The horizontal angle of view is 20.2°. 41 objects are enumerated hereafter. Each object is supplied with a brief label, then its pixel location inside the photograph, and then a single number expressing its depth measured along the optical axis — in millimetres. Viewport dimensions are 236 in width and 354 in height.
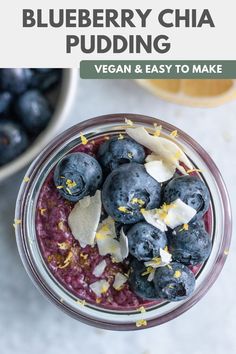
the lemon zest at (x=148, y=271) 251
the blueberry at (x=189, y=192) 245
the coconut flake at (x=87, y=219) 254
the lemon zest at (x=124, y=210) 240
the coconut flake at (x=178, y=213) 243
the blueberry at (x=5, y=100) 322
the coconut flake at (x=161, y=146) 258
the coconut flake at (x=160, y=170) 248
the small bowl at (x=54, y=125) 301
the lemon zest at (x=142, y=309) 268
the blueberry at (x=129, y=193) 240
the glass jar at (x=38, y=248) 277
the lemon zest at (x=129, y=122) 272
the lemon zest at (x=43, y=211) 270
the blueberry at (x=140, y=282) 252
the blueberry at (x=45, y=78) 332
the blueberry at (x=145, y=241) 242
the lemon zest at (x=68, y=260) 260
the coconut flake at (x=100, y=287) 263
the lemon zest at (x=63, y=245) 261
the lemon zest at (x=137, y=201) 240
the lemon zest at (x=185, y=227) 246
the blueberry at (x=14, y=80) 323
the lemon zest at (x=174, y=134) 269
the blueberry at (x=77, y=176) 248
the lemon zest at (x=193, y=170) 265
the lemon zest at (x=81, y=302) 269
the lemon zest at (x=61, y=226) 260
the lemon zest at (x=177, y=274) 245
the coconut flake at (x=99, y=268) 262
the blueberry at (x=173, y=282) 244
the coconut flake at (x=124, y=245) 246
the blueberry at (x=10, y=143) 314
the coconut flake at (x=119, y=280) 263
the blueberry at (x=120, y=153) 254
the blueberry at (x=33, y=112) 321
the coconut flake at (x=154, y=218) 244
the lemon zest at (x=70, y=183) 248
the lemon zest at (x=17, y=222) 281
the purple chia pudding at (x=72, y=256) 262
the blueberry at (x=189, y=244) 246
